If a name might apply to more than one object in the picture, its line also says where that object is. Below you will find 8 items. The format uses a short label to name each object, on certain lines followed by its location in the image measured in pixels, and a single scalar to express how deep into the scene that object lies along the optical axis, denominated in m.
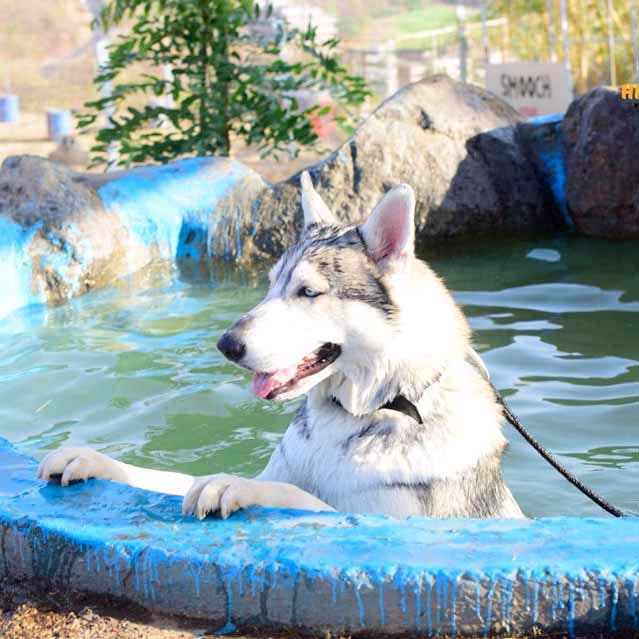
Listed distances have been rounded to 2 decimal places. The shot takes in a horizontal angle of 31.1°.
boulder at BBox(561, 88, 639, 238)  8.34
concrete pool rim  2.74
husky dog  3.26
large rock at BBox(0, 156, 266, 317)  7.30
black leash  3.64
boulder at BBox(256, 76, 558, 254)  8.17
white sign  13.75
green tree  9.16
